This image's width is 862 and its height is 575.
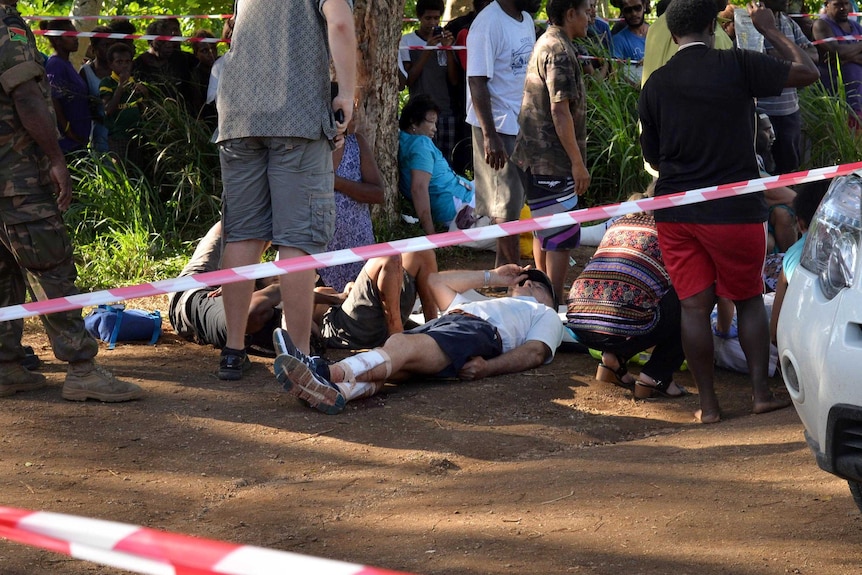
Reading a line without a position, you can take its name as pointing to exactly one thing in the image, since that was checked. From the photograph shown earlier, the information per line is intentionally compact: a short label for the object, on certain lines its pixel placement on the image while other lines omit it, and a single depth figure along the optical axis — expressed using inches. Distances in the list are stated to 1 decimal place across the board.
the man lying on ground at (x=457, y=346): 402.0
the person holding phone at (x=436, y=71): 815.7
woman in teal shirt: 696.8
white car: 233.5
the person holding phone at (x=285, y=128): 409.4
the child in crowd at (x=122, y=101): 729.0
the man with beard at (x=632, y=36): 826.2
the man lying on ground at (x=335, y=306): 489.1
